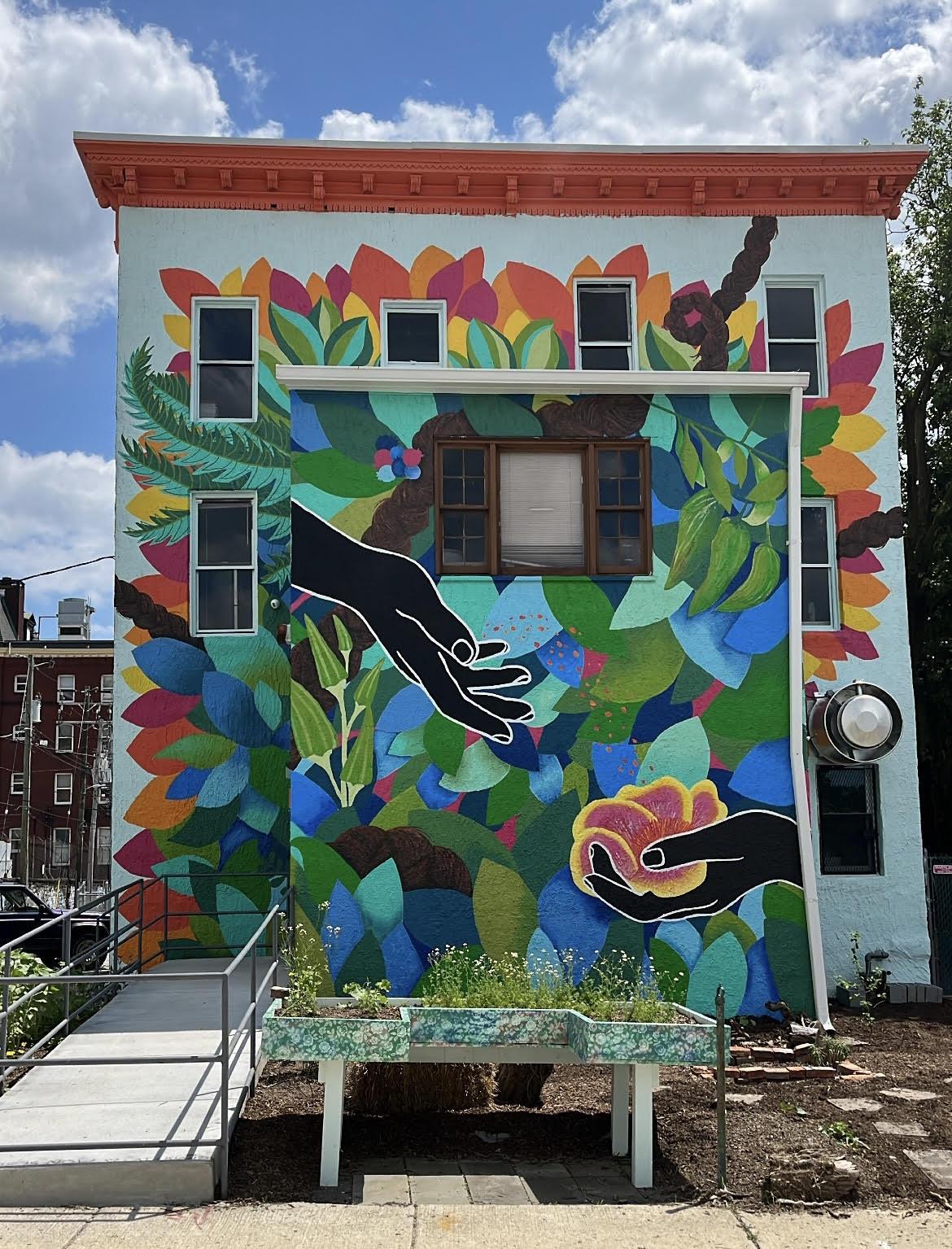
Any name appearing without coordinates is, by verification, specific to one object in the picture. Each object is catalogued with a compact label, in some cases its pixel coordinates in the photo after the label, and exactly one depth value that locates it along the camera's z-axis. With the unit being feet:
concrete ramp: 26.40
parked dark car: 59.31
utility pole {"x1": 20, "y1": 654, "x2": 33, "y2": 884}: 116.06
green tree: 68.54
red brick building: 173.88
